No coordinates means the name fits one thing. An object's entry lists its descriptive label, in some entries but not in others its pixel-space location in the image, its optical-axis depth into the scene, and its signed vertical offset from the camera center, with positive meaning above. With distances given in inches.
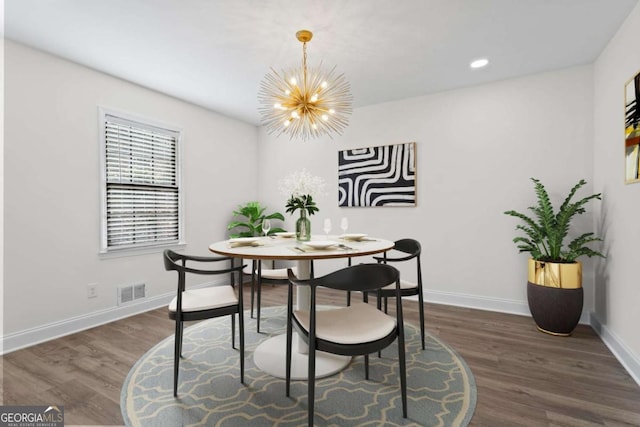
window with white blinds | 133.3 +12.5
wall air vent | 135.3 -35.9
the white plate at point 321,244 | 82.7 -8.7
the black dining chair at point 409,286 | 94.9 -23.3
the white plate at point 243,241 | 94.7 -9.0
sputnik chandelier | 99.0 +48.9
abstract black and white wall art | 162.1 +19.9
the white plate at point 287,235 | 117.6 -8.5
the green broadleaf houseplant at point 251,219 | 183.3 -4.3
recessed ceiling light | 121.7 +59.1
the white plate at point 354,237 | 104.7 -8.2
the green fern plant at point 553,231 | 113.6 -7.1
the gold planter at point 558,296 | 109.6 -29.5
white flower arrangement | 100.8 +7.5
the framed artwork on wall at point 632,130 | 87.6 +24.0
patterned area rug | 68.7 -45.0
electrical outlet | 125.3 -31.4
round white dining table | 76.5 -10.5
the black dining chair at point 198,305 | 76.8 -23.9
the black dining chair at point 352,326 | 62.2 -25.0
